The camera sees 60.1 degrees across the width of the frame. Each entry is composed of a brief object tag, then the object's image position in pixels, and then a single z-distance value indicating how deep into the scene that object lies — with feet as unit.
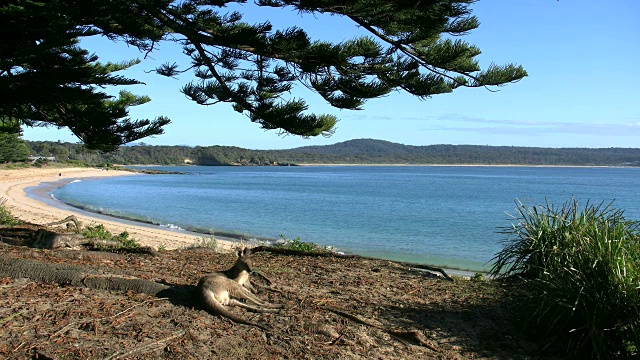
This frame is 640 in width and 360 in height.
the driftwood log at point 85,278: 15.60
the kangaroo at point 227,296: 14.38
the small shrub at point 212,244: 35.45
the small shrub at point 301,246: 27.74
